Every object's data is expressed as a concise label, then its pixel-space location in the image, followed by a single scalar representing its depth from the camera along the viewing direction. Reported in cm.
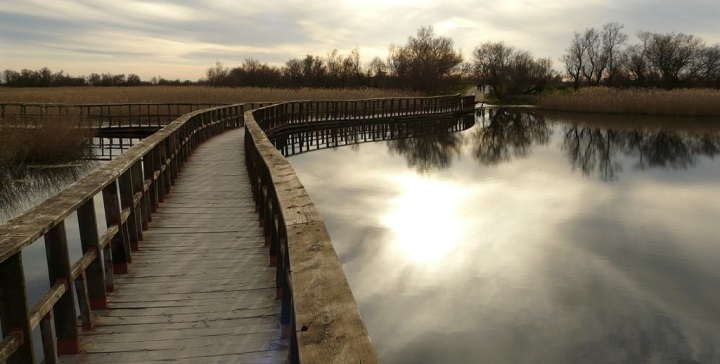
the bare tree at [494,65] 7766
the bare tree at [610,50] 8212
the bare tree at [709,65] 6961
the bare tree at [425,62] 6450
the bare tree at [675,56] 6831
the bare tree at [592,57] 8306
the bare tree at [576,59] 8388
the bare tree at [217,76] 8774
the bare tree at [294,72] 7731
